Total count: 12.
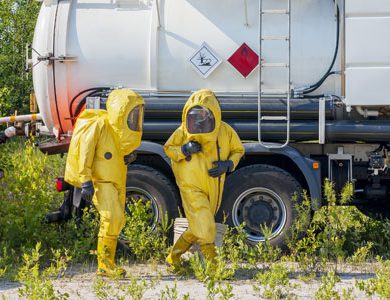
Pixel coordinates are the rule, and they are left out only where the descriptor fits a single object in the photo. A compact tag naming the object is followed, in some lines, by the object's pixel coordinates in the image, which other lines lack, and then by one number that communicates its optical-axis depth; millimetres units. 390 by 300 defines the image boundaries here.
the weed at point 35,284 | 10953
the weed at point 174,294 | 11219
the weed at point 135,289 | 11273
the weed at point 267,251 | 14547
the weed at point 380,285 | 11398
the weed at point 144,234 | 15070
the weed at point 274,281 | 12477
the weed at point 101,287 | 11492
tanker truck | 15711
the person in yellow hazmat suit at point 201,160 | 14117
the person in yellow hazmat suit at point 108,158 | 14031
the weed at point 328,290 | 11367
